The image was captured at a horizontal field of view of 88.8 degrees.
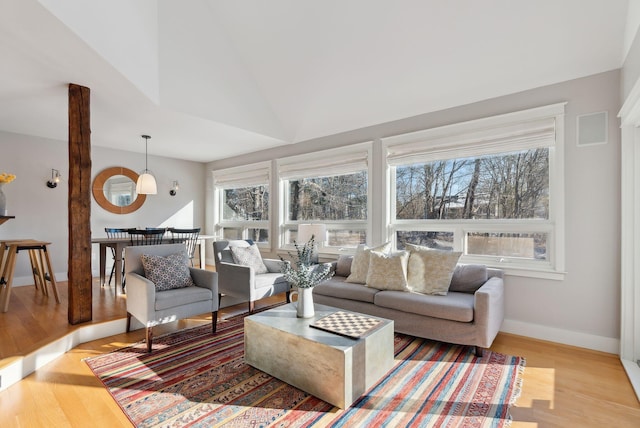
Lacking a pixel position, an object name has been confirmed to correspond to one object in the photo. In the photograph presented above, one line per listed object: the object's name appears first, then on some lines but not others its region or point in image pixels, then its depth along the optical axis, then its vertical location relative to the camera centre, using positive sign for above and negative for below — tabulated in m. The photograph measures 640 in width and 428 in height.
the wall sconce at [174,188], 6.59 +0.54
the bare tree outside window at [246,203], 6.12 +0.23
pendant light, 4.54 +0.41
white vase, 2.57 -0.70
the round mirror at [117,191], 5.67 +0.42
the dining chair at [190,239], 4.76 -0.37
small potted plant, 2.54 -0.52
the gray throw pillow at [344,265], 4.09 -0.64
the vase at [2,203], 3.24 +0.11
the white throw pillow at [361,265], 3.65 -0.56
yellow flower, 3.33 +0.37
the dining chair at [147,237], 4.24 -0.31
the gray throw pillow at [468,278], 3.20 -0.62
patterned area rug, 1.91 -1.19
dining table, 4.14 -0.44
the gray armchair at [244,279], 3.75 -0.77
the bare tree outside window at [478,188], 3.29 +0.32
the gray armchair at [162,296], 2.86 -0.76
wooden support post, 3.07 +0.08
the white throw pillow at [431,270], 3.16 -0.54
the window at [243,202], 6.02 +0.25
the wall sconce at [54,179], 5.16 +0.55
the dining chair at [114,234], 4.49 -0.33
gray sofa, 2.71 -0.83
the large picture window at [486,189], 3.16 +0.30
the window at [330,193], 4.63 +0.34
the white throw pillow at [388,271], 3.29 -0.57
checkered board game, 2.24 -0.80
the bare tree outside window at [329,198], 4.69 +0.27
